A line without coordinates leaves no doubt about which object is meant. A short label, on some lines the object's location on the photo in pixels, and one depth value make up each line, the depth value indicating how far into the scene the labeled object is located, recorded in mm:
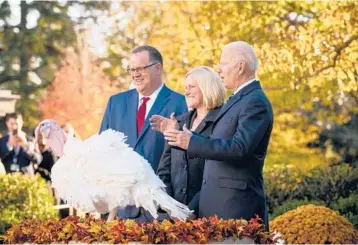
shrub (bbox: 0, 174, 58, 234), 12852
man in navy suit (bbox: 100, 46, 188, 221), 7684
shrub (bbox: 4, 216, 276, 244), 5762
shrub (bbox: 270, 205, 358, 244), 9016
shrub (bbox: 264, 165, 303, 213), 12789
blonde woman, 6922
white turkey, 6094
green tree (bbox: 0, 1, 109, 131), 36844
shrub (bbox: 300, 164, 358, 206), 12523
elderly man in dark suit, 6203
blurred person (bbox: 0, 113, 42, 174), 16031
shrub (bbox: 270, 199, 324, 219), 11578
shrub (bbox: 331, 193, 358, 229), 11406
